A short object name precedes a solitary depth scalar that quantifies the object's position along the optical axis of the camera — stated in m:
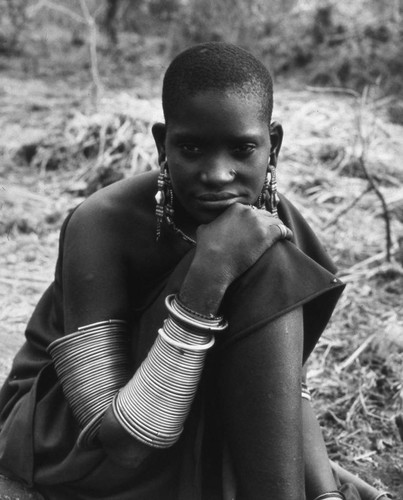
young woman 1.65
